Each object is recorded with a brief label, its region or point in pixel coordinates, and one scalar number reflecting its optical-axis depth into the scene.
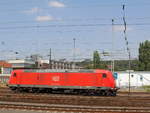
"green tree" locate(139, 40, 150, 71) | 82.62
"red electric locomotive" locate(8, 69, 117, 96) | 35.53
